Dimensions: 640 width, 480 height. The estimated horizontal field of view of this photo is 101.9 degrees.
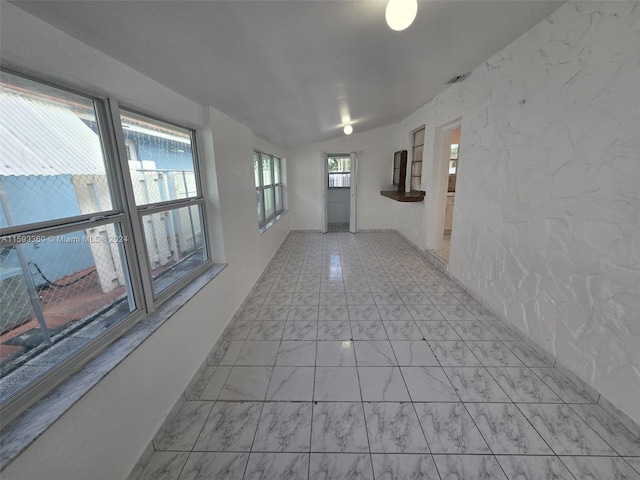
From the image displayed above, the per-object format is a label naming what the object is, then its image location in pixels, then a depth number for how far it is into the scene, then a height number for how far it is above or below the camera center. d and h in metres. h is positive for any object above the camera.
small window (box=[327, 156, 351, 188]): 7.27 +0.16
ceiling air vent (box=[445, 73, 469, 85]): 2.90 +1.09
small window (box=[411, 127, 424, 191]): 4.75 +0.31
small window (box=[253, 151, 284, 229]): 4.15 -0.14
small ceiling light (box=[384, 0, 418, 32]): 1.13 +0.71
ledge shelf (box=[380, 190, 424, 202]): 4.44 -0.35
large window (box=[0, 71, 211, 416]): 0.95 -0.19
